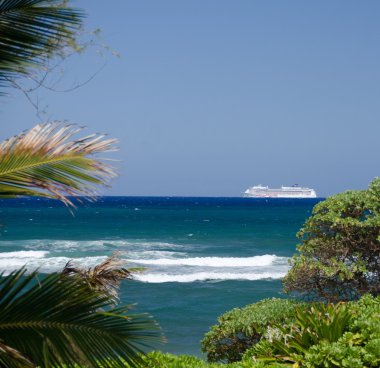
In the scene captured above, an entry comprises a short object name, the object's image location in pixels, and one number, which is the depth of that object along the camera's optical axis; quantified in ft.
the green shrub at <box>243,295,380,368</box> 42.78
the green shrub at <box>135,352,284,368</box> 43.91
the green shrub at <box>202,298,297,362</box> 63.93
